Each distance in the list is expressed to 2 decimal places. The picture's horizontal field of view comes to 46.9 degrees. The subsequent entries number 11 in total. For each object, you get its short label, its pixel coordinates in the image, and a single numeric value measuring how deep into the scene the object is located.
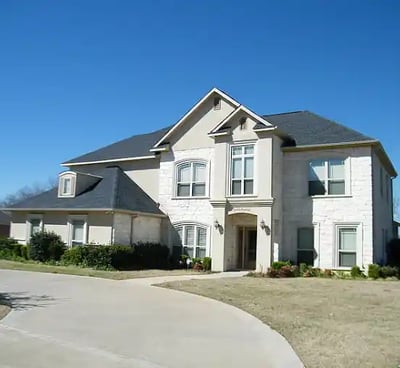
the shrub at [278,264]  22.94
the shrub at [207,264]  25.05
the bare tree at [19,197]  106.44
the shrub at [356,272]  22.10
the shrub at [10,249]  28.20
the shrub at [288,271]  22.19
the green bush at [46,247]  26.08
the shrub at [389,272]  21.89
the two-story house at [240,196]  23.28
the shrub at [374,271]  21.70
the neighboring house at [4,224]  54.84
